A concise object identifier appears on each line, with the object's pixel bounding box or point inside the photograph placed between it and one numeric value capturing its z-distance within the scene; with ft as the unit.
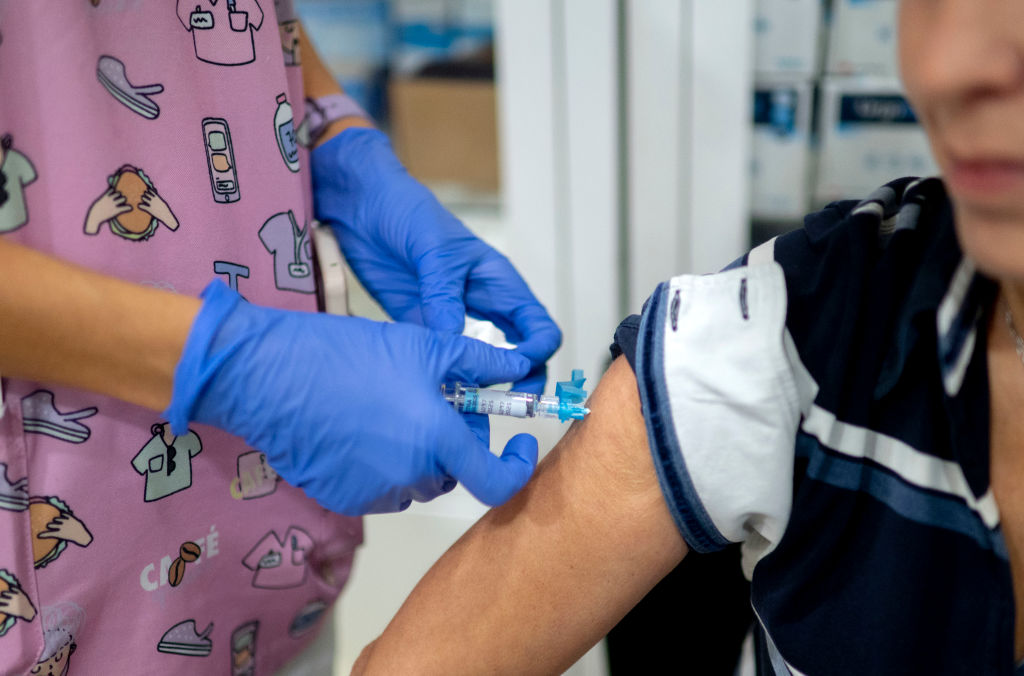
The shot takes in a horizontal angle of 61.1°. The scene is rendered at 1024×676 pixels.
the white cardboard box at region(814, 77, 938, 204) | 4.69
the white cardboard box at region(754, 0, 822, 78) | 4.65
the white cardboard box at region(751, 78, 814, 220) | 4.84
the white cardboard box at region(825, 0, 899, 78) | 4.55
